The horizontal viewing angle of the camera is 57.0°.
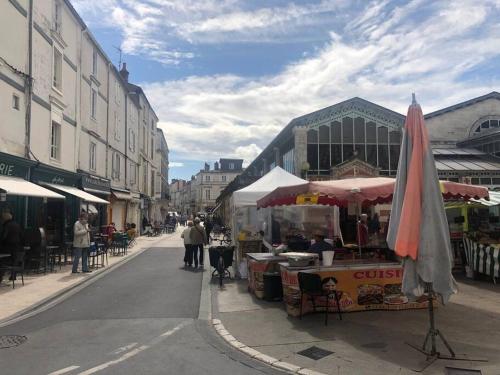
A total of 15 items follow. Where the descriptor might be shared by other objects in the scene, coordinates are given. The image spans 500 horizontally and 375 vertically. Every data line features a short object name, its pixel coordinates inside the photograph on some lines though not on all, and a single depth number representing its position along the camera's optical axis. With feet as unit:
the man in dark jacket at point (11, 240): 39.24
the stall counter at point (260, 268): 32.27
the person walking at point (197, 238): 50.42
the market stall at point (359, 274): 27.22
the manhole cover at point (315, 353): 19.56
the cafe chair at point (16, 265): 36.35
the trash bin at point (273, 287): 31.50
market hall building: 86.33
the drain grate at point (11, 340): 21.39
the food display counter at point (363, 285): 27.40
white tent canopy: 43.39
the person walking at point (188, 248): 51.03
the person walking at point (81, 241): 44.99
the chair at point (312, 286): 24.93
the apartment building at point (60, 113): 47.75
